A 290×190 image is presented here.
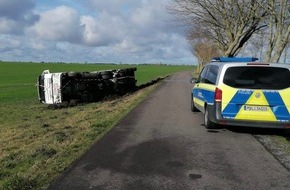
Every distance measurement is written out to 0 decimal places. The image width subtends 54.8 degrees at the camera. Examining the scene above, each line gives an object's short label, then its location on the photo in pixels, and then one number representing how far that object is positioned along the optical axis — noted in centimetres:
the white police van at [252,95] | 642
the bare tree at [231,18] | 1700
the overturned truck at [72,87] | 1350
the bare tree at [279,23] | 1207
